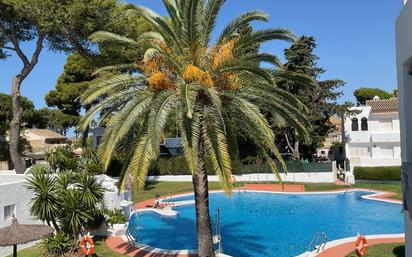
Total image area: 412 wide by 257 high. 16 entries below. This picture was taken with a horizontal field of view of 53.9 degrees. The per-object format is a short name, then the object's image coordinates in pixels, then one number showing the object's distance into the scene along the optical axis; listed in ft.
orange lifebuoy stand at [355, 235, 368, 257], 48.55
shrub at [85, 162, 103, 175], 85.73
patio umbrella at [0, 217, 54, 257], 44.27
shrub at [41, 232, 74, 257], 56.65
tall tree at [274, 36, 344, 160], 146.82
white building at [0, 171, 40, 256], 59.36
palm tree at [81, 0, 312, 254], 41.11
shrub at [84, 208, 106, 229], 66.54
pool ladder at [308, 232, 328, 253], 59.52
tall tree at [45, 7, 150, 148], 152.76
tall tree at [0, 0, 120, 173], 86.00
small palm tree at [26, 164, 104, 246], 56.85
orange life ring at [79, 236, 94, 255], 51.70
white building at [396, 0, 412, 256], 26.04
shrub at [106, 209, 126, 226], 70.29
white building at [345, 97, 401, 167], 147.64
